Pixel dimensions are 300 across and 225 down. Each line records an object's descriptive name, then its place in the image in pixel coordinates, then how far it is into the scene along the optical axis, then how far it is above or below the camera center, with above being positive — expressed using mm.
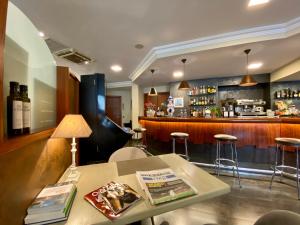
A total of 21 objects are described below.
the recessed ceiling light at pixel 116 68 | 4980 +1465
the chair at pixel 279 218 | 674 -477
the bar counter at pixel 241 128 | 3000 -335
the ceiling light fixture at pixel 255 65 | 4363 +1327
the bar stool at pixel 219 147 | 2889 -732
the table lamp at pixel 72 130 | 1084 -119
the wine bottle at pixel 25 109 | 752 +20
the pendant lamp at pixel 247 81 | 3520 +699
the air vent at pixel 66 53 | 3270 +1392
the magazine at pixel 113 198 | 787 -473
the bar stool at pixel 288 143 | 2402 -480
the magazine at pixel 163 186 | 872 -454
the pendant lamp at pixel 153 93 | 5086 +630
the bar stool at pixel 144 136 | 4645 -867
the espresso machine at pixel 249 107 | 5512 +189
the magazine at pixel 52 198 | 749 -449
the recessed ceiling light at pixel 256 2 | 2104 +1472
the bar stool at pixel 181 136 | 3326 -493
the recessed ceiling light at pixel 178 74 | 5148 +1319
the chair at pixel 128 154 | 1799 -479
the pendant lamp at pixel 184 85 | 3977 +695
